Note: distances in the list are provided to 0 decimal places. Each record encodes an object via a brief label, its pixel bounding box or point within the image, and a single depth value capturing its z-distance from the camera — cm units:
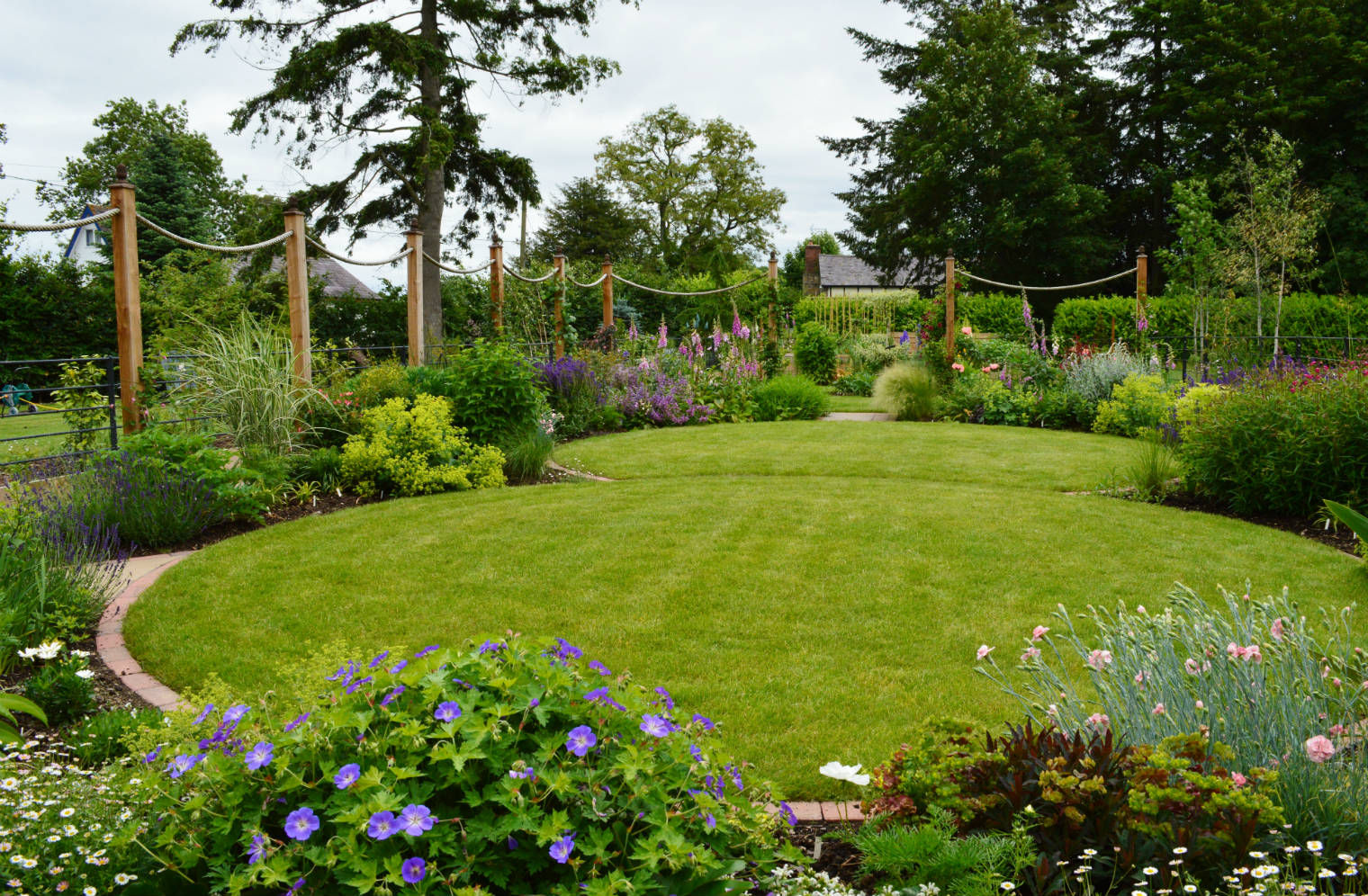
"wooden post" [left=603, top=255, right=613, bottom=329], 1255
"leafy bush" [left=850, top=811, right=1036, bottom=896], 178
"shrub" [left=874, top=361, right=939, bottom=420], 1130
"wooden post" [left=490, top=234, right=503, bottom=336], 1053
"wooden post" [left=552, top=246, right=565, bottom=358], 1134
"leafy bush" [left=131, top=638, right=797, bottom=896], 151
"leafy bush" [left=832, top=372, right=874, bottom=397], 1441
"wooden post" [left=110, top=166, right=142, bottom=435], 589
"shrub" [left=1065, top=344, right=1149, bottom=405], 1058
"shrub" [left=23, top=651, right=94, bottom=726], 298
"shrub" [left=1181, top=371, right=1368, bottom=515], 554
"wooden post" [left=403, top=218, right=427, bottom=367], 884
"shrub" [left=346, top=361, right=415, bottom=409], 749
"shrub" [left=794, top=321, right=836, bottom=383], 1598
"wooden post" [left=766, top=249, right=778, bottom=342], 1355
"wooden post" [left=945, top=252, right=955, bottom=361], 1213
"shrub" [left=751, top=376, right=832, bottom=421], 1137
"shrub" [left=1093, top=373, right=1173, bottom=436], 955
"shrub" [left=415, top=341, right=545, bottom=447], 755
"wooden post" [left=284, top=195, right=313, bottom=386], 718
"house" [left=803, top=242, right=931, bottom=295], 3794
